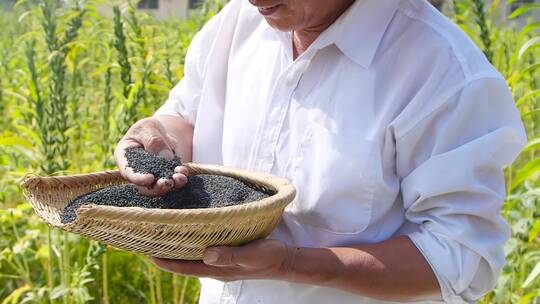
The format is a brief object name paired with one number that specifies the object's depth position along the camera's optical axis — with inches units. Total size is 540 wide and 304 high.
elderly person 56.8
